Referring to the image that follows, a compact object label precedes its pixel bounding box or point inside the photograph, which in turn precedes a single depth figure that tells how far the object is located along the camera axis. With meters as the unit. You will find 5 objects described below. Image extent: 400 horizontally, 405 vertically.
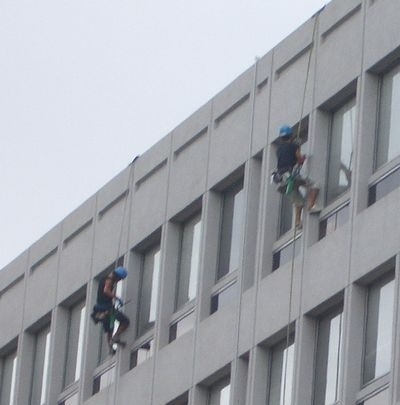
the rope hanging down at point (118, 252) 49.35
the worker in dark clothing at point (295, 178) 43.62
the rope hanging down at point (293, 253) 43.06
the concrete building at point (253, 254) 41.44
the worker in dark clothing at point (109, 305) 49.22
